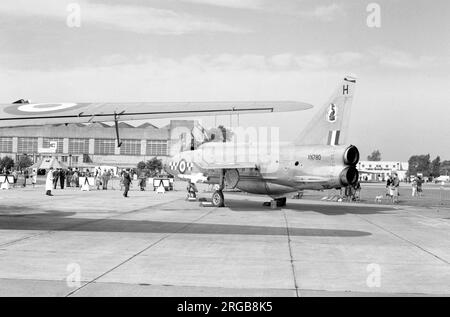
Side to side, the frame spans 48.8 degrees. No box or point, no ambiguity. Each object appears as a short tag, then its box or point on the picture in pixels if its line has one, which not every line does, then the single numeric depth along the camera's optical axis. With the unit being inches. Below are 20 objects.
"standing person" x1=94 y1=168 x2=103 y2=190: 1564.2
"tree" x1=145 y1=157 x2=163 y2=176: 3636.8
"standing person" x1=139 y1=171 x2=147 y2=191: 1506.4
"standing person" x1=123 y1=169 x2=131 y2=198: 1092.5
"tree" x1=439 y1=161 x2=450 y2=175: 7325.8
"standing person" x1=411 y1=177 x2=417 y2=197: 1530.0
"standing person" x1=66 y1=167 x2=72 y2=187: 1669.0
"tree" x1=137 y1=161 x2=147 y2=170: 4019.7
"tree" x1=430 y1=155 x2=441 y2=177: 6983.3
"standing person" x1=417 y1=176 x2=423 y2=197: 1566.2
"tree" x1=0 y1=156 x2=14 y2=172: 4041.8
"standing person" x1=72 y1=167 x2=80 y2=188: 1692.9
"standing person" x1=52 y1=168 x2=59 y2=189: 1504.1
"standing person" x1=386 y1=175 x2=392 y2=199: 1215.3
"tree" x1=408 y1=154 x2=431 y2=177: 7308.1
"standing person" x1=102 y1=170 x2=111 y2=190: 1536.7
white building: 5454.2
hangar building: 4596.7
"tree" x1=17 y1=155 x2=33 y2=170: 4350.4
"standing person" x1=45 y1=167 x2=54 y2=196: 1087.6
